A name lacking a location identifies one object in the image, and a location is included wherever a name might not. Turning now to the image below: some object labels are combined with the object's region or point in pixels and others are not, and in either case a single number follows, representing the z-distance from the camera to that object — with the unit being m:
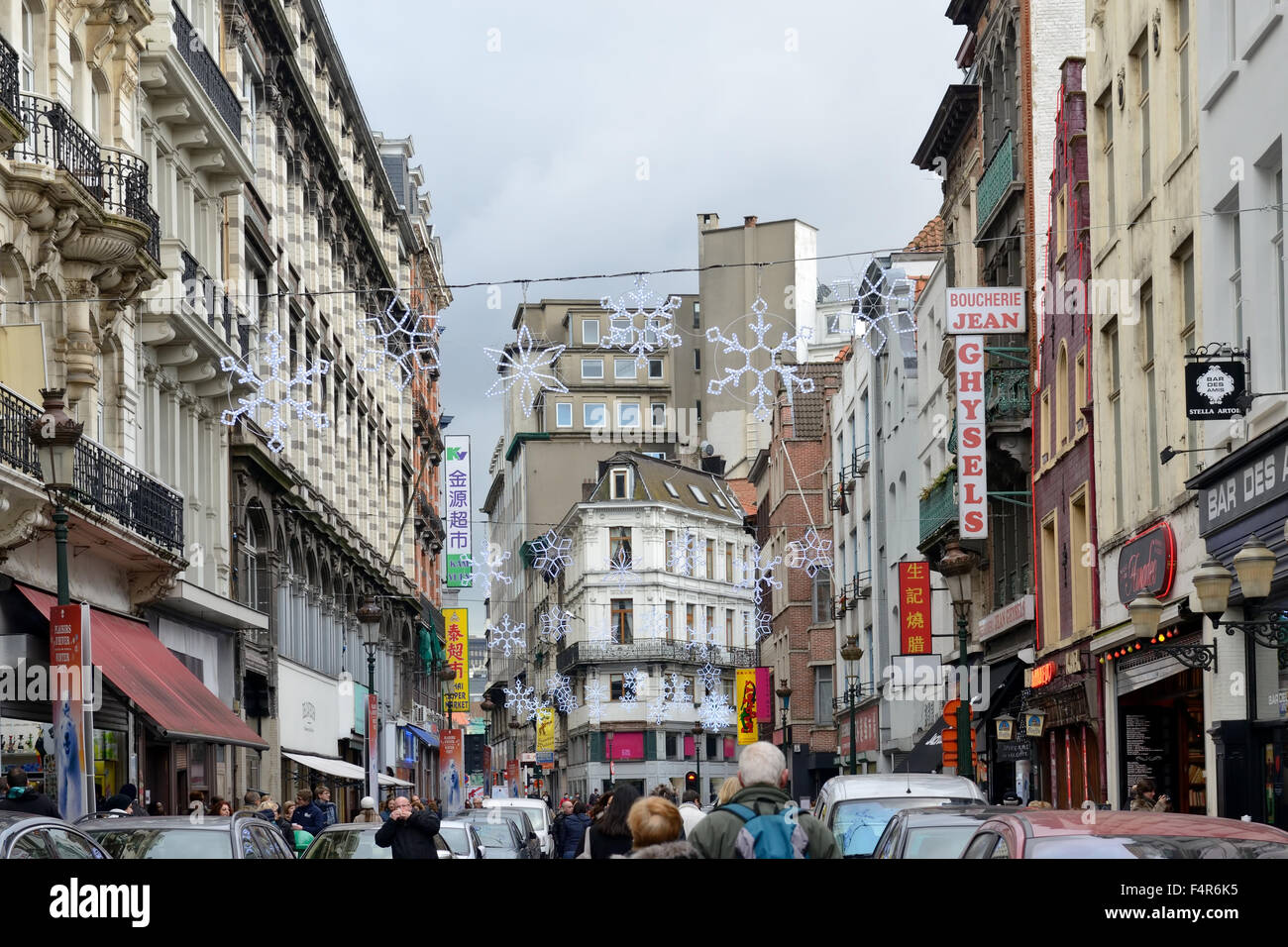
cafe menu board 25.67
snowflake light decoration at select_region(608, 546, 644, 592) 104.50
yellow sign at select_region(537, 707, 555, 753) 102.00
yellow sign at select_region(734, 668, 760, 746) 78.19
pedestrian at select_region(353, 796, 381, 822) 28.48
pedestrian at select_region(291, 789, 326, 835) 24.80
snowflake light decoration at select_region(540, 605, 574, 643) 112.75
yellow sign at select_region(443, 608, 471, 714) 79.25
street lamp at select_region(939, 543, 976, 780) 27.00
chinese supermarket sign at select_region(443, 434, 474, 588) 67.62
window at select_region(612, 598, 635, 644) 105.69
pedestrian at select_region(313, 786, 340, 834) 26.54
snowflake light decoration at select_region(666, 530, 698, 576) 104.06
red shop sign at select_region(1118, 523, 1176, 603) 22.27
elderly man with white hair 7.53
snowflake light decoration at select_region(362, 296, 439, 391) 59.00
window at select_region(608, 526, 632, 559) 104.69
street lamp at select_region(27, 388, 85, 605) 17.70
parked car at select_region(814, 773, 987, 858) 16.39
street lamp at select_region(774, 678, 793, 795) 59.09
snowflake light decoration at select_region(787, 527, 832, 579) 68.00
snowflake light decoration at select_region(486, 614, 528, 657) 131.12
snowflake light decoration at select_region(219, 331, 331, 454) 34.41
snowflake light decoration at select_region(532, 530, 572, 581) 112.12
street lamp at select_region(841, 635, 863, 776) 40.88
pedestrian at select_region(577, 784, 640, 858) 14.03
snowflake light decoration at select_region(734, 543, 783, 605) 74.44
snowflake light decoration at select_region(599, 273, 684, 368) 23.61
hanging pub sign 18.36
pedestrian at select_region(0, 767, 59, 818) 15.95
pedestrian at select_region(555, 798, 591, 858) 23.27
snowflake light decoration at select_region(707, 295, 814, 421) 28.50
